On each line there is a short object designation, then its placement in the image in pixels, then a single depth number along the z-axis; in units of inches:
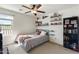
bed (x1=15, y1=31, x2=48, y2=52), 72.8
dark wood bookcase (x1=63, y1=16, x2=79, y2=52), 73.0
